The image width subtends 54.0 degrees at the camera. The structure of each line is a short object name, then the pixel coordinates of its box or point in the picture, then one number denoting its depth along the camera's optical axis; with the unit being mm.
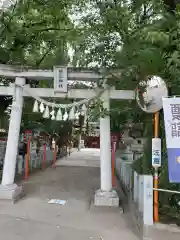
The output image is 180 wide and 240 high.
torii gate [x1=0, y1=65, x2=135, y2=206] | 4835
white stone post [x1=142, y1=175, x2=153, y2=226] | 3095
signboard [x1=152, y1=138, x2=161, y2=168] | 3301
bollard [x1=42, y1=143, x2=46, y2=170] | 10838
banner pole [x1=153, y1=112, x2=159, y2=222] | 3198
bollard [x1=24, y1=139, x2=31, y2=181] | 7373
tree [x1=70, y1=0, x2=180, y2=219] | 3370
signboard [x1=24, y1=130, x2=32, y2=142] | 8220
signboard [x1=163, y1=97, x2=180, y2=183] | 2881
